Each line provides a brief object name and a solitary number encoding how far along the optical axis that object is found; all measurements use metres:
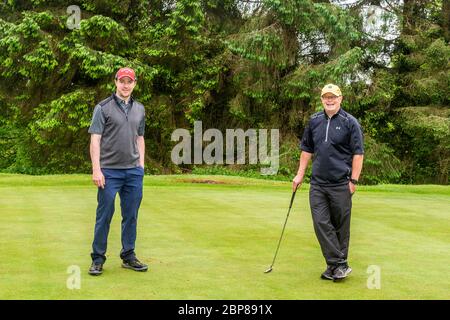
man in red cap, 6.05
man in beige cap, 6.05
